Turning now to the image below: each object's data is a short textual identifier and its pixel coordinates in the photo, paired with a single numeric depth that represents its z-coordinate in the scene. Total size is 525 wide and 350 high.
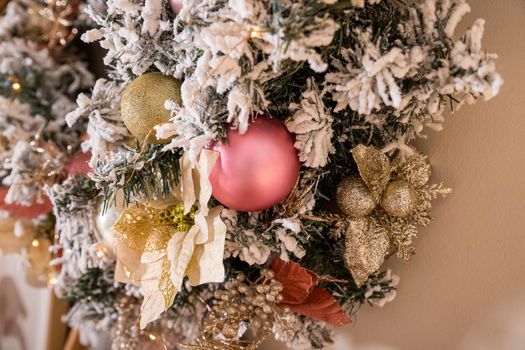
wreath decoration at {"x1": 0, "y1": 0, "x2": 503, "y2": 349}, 0.50
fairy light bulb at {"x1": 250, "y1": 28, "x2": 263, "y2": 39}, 0.47
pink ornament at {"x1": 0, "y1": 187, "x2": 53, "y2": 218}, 0.90
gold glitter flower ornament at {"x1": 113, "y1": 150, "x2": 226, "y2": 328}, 0.59
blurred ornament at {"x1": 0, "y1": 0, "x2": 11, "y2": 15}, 1.02
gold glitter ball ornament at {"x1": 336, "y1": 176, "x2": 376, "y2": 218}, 0.62
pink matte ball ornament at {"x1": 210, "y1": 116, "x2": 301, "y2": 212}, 0.54
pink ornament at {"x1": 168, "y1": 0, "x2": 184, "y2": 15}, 0.57
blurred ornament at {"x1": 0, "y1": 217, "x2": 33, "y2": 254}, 0.97
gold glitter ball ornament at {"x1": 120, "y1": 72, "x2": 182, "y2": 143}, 0.60
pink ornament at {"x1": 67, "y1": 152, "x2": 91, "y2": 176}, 0.83
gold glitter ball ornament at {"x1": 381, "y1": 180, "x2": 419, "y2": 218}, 0.61
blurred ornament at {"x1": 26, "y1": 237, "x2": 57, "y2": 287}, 0.98
